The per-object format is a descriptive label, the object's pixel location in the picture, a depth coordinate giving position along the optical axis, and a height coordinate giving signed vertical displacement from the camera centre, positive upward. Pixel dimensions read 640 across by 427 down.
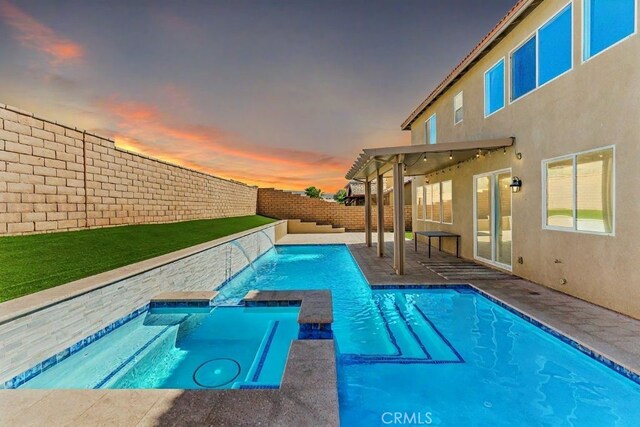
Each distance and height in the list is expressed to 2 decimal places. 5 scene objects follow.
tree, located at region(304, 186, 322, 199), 60.00 +3.78
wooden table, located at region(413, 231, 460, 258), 10.99 -0.95
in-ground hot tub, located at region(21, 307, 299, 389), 3.90 -2.10
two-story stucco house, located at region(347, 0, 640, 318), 5.10 +1.38
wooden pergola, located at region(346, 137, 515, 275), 8.04 +1.53
